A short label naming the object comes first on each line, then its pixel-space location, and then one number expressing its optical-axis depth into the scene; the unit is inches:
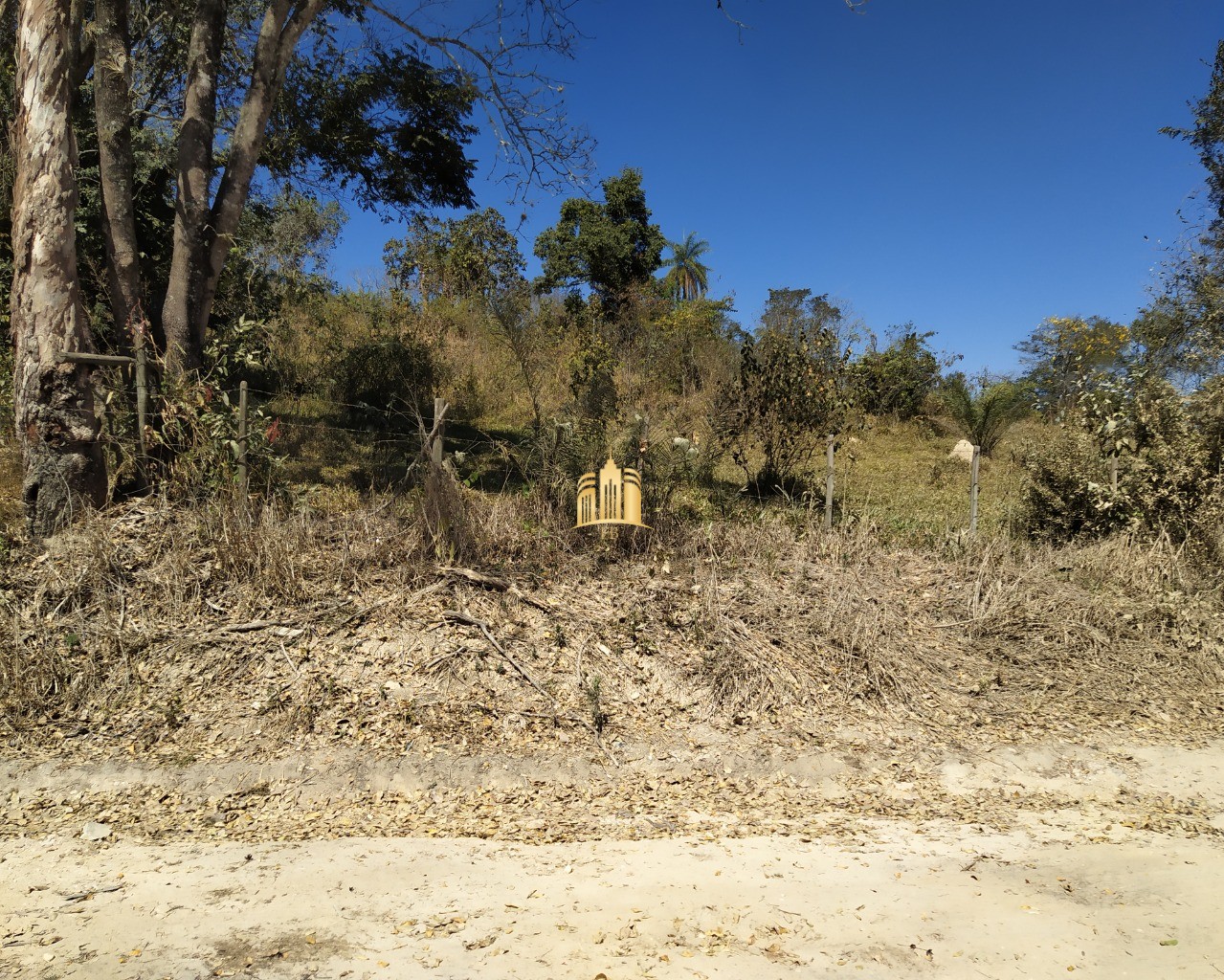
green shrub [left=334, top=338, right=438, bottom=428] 557.6
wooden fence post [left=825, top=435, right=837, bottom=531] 327.9
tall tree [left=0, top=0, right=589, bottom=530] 263.9
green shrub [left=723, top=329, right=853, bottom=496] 405.1
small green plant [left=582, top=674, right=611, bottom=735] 229.0
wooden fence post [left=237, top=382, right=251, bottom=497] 266.5
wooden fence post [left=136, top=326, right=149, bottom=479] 264.5
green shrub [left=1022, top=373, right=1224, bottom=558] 331.0
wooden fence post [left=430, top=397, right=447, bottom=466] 267.6
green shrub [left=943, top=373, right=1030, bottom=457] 609.6
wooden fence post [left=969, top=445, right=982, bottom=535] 337.1
